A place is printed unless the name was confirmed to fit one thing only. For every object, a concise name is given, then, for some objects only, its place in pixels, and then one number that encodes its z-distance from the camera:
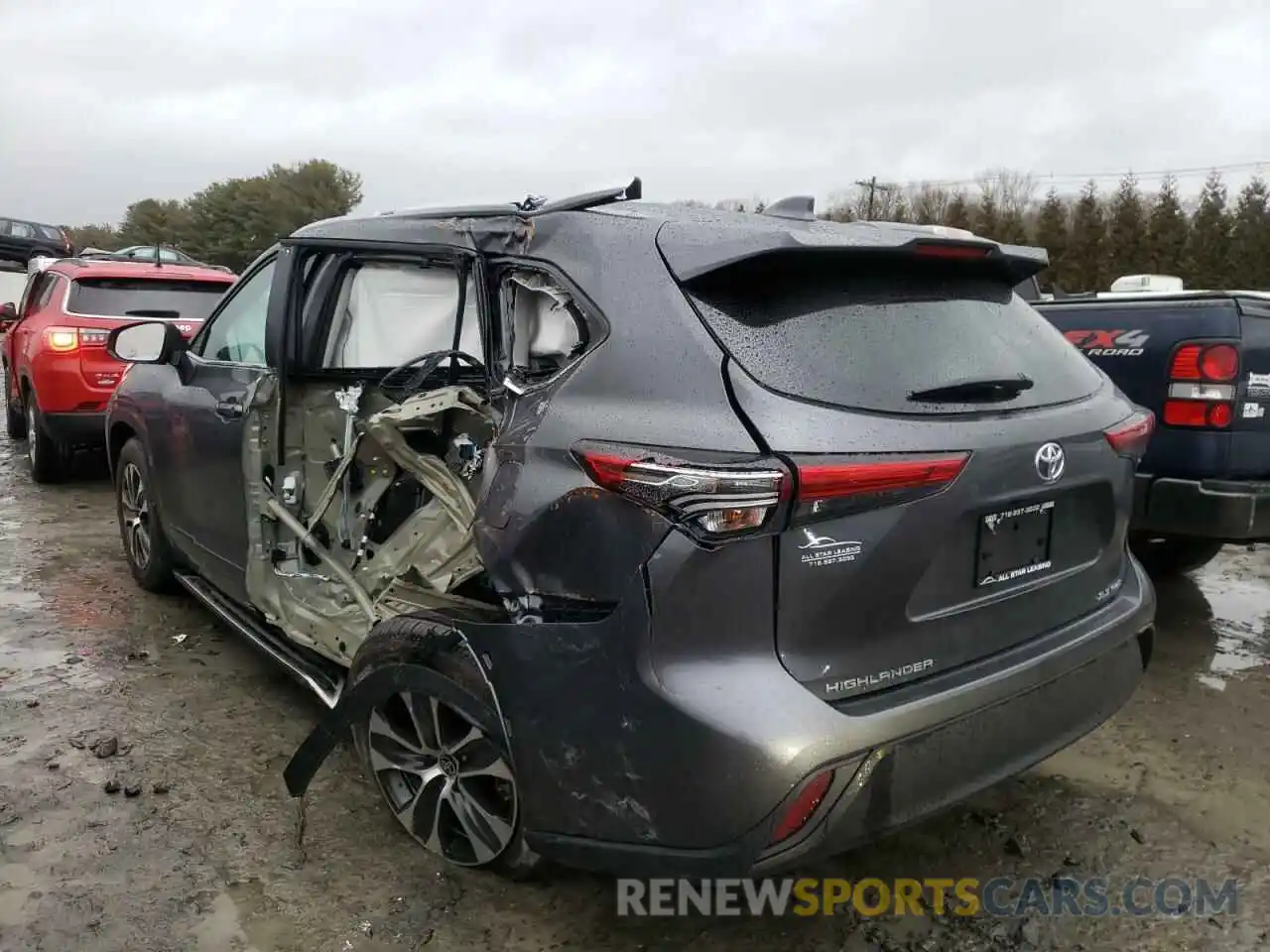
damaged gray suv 1.96
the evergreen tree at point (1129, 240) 42.16
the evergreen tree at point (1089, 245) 42.97
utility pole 52.47
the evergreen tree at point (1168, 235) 41.28
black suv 26.91
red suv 7.06
